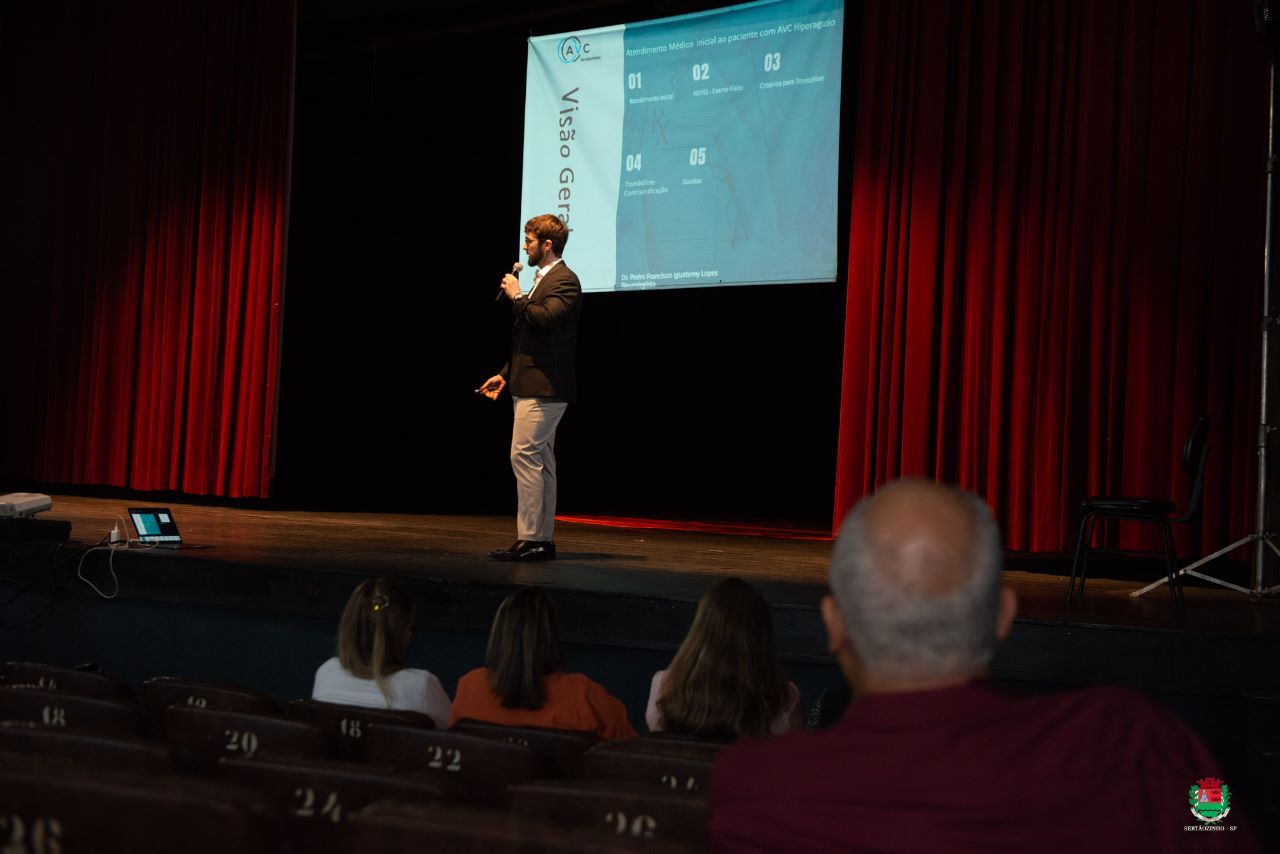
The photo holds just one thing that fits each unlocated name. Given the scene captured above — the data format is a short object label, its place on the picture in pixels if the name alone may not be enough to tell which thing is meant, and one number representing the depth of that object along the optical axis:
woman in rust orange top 2.48
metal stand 4.23
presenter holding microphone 4.67
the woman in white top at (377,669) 2.68
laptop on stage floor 4.65
